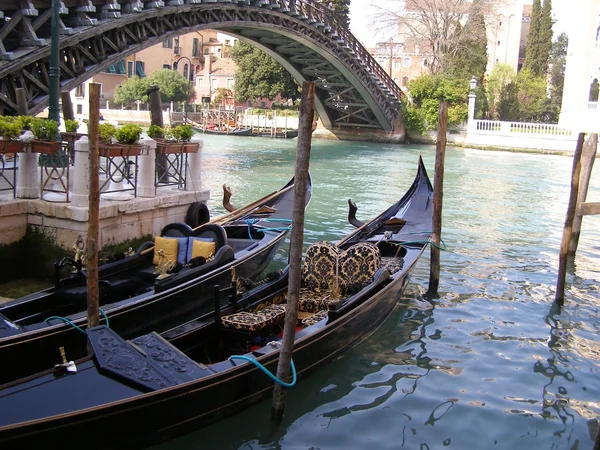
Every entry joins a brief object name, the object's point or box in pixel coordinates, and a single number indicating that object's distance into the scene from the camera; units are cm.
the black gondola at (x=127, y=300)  331
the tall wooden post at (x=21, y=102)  783
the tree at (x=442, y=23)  2422
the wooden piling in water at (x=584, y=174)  688
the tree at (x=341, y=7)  2653
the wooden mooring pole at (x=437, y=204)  521
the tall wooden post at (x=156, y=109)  626
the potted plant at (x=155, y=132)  578
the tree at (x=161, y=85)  2914
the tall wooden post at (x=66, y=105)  713
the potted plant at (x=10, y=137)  475
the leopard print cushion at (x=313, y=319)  388
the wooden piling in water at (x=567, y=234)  515
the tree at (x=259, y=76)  2598
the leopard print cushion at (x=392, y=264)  489
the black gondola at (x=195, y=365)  260
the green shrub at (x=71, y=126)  574
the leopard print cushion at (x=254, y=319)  361
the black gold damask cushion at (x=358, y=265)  442
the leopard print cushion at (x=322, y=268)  448
